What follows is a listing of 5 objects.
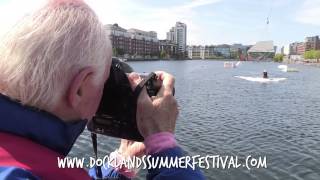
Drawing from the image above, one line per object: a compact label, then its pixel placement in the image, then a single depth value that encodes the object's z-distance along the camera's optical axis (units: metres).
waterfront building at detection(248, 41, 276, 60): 185.23
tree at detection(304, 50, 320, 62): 175.25
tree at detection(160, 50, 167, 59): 186.50
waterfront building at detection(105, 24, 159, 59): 137.50
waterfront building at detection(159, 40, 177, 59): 187.85
